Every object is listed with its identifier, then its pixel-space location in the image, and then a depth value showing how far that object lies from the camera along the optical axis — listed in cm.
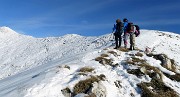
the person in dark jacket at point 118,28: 1211
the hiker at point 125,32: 1224
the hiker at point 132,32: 1233
